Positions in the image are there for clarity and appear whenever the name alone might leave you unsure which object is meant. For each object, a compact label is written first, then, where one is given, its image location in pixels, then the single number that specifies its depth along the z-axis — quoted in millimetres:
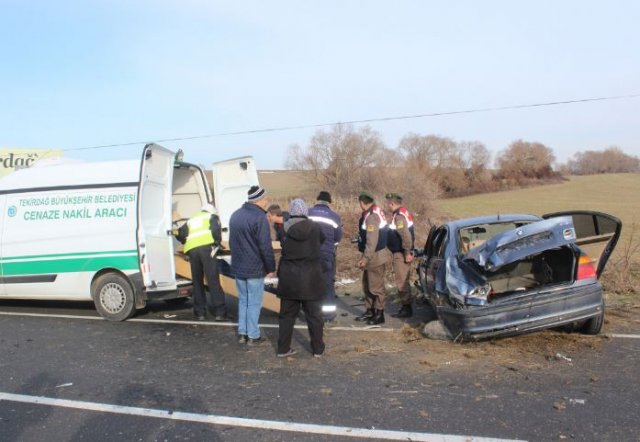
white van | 7699
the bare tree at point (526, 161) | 76625
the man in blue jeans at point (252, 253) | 6277
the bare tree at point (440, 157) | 54844
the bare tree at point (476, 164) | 65188
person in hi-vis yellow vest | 7828
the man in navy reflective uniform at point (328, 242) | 7391
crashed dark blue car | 5492
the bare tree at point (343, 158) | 35688
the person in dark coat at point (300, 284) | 5824
